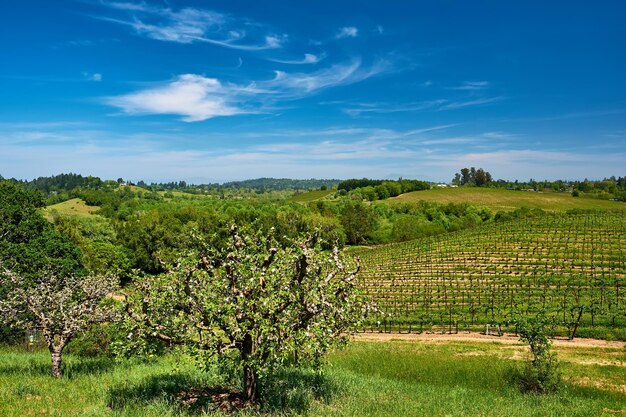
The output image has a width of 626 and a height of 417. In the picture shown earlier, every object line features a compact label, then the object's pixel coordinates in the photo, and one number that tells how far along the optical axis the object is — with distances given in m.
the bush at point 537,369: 22.36
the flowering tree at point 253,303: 13.31
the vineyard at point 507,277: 47.09
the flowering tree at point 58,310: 18.67
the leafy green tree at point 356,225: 138.00
